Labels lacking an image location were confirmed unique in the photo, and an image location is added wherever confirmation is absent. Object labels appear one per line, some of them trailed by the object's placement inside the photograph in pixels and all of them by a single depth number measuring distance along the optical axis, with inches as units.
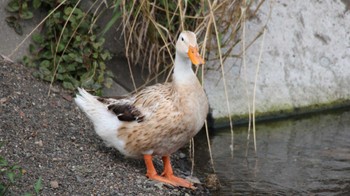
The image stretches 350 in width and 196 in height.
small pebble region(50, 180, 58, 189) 365.4
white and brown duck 393.7
